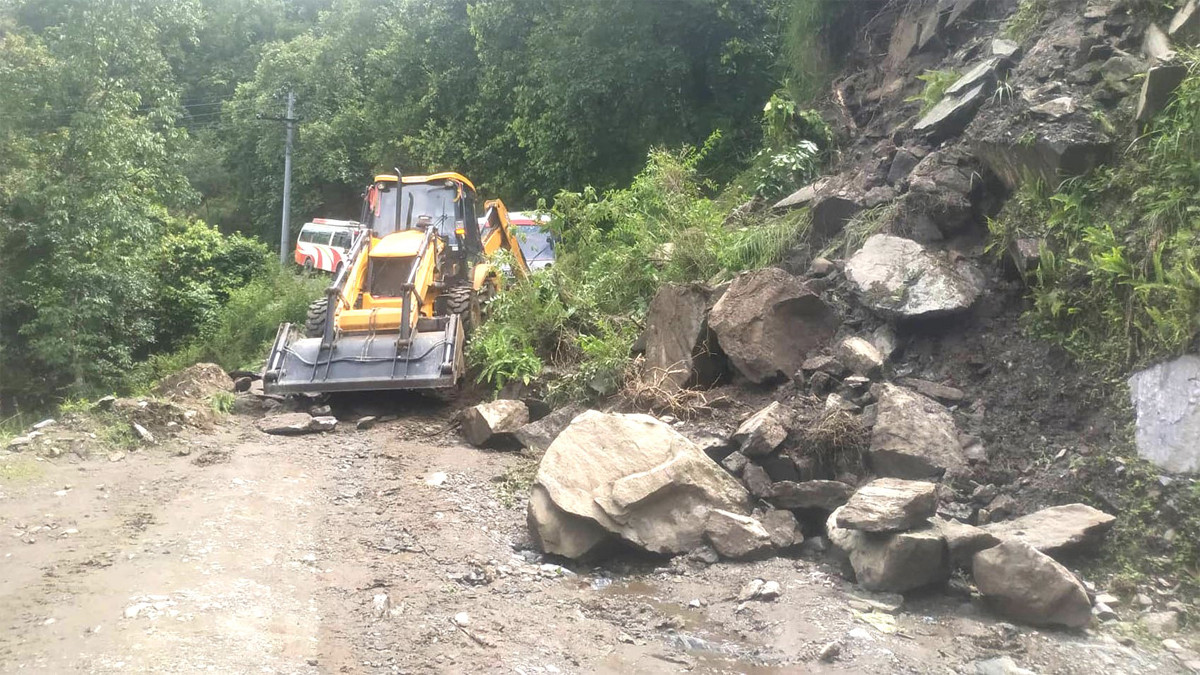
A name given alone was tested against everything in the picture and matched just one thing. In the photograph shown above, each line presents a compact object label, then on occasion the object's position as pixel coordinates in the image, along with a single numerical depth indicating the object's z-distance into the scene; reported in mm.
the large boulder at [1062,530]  5098
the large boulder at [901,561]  5047
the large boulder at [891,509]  5102
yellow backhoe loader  9680
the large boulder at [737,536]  5852
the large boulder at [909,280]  7113
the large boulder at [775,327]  7742
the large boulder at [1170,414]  5242
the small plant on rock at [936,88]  9258
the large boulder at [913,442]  6141
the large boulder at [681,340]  8219
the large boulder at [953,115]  8281
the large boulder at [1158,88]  6355
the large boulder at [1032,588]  4656
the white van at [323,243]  27812
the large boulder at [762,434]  6559
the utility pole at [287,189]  30203
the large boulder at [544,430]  8391
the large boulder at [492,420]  8672
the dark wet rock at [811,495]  6066
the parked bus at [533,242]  14992
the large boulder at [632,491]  5973
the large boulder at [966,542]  5055
